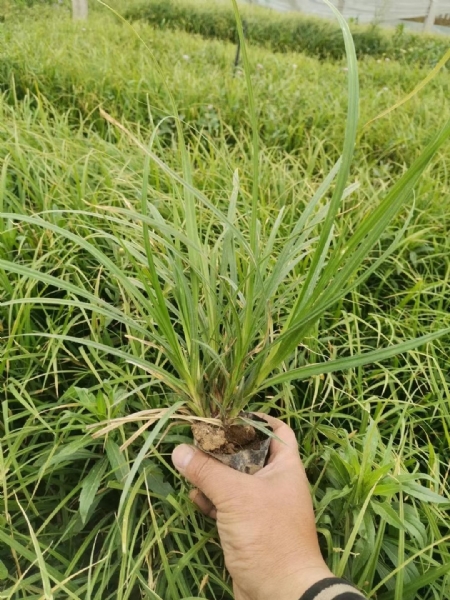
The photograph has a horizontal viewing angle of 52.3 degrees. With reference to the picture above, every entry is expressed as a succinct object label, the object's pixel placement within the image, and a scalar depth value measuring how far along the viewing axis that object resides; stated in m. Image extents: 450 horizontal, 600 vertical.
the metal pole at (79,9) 3.62
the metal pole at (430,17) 8.01
